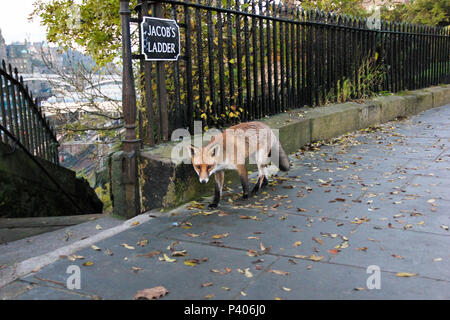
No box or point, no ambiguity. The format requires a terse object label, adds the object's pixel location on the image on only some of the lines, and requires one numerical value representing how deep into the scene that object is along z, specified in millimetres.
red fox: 4520
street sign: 4879
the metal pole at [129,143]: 4848
